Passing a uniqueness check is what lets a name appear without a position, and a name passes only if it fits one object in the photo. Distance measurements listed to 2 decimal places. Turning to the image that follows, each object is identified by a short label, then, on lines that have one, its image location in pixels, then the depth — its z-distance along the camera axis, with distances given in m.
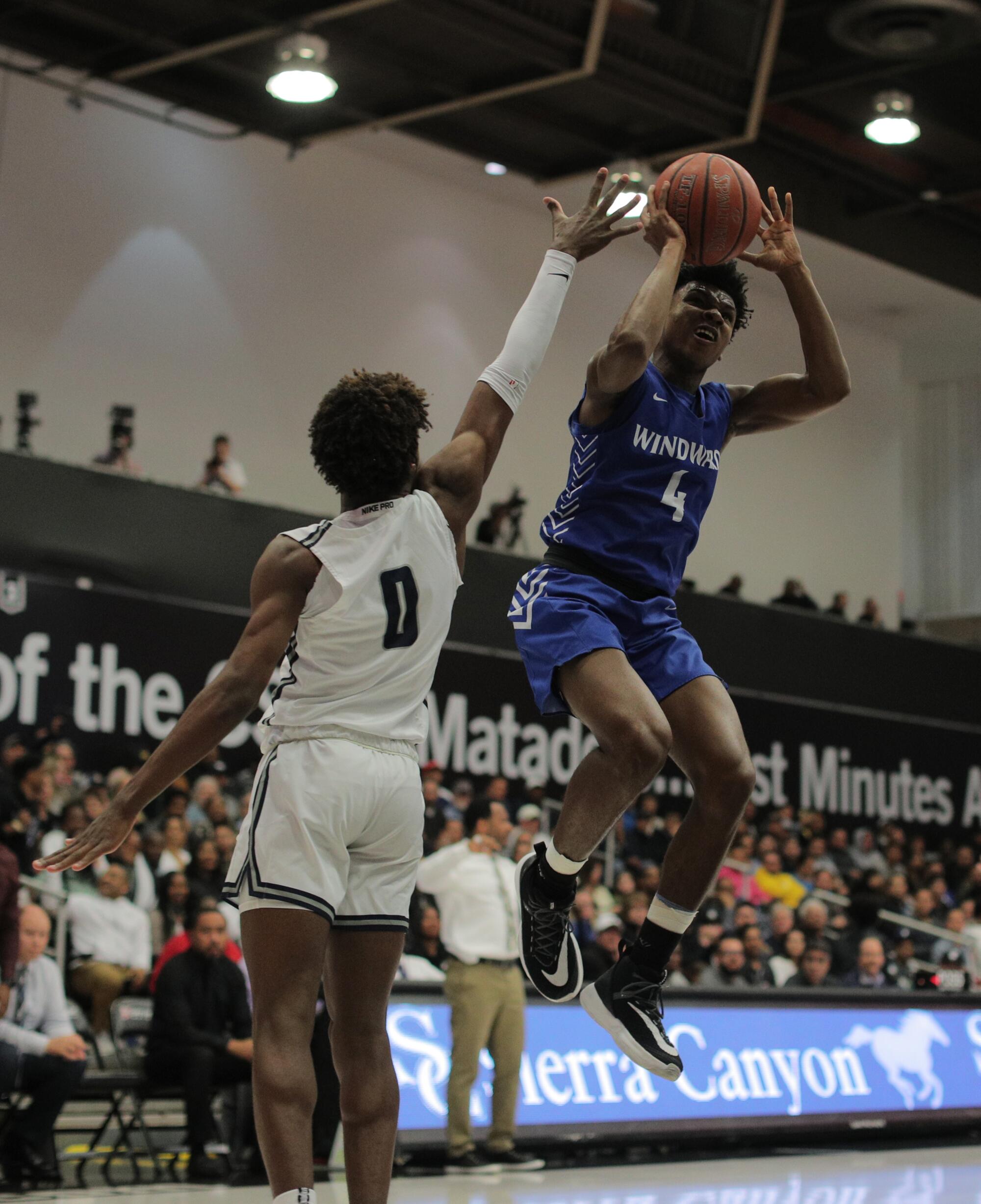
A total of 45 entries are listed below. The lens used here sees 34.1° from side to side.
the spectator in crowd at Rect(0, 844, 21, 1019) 7.35
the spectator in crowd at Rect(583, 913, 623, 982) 10.52
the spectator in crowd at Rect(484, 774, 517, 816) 14.73
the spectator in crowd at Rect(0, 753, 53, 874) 10.52
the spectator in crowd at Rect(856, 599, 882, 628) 21.59
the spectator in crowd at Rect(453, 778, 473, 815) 15.12
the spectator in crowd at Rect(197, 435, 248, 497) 15.86
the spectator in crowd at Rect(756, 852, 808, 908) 15.62
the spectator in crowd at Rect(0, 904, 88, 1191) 8.12
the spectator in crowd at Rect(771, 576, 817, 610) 20.55
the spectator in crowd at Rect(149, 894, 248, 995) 9.09
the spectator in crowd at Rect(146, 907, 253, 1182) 8.73
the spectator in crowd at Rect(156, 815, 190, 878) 11.38
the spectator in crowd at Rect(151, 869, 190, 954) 10.73
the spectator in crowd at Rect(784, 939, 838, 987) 12.11
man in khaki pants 8.98
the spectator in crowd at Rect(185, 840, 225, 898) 10.56
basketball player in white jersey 3.86
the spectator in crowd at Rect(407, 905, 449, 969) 10.70
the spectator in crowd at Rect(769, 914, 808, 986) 12.65
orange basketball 4.47
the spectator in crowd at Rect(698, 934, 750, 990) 12.01
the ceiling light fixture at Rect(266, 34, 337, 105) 14.42
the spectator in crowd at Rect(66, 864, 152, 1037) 9.73
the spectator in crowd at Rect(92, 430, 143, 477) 14.72
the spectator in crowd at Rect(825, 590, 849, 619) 20.14
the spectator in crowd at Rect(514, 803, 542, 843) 11.95
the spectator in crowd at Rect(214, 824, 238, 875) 10.77
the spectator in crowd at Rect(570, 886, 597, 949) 11.81
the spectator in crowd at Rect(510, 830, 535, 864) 10.55
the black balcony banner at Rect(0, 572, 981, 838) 13.24
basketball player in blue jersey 4.29
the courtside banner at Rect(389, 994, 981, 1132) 9.22
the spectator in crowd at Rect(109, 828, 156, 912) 10.77
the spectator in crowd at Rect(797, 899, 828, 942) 13.67
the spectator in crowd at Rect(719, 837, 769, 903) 15.30
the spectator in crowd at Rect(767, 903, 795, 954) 13.29
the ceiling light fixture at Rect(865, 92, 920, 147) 16.25
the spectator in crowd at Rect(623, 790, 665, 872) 15.54
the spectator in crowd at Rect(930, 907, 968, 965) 15.39
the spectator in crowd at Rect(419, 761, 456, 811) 13.74
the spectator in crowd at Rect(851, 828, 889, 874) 18.47
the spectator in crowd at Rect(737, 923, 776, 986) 12.29
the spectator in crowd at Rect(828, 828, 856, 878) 18.08
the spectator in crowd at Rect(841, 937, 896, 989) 12.76
